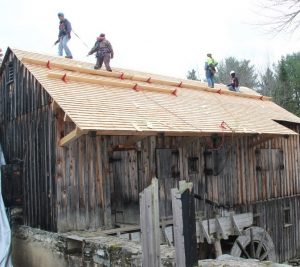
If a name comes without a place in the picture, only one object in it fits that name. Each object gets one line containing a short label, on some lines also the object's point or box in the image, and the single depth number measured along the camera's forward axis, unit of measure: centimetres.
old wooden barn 927
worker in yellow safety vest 1802
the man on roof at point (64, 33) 1478
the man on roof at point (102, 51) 1339
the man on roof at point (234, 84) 1948
